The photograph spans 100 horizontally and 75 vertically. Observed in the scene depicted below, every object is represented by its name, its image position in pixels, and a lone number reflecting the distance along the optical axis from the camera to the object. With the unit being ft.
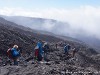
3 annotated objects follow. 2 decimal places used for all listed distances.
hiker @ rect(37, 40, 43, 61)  26.62
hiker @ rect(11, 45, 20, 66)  24.15
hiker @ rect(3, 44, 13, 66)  30.37
